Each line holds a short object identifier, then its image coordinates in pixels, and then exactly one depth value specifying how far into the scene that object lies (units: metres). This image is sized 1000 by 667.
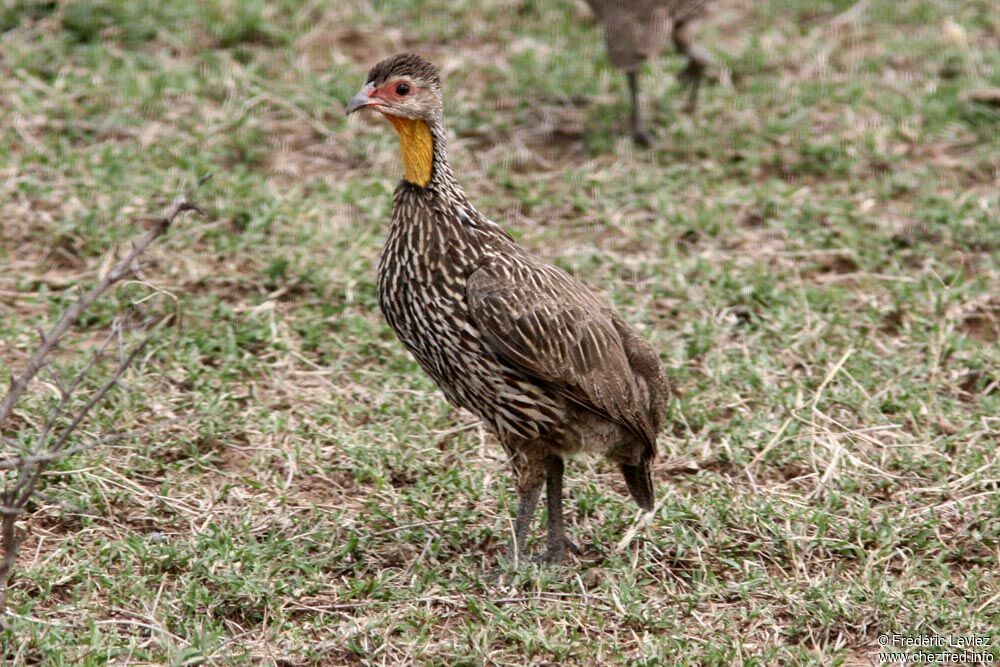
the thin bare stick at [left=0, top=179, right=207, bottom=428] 6.67
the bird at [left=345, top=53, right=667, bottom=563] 8.76
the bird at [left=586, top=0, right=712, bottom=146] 15.12
